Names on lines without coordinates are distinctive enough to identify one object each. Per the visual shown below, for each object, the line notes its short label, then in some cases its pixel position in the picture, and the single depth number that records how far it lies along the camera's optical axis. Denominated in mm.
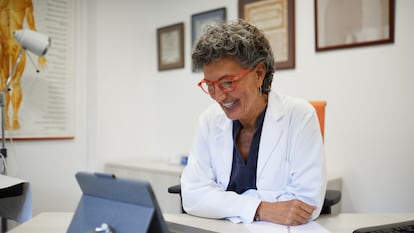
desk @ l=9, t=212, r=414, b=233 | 1003
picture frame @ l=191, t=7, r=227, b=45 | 2744
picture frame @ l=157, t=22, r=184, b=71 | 3010
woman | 1166
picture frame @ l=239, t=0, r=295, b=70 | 2398
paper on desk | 991
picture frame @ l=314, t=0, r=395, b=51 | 2033
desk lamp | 2207
